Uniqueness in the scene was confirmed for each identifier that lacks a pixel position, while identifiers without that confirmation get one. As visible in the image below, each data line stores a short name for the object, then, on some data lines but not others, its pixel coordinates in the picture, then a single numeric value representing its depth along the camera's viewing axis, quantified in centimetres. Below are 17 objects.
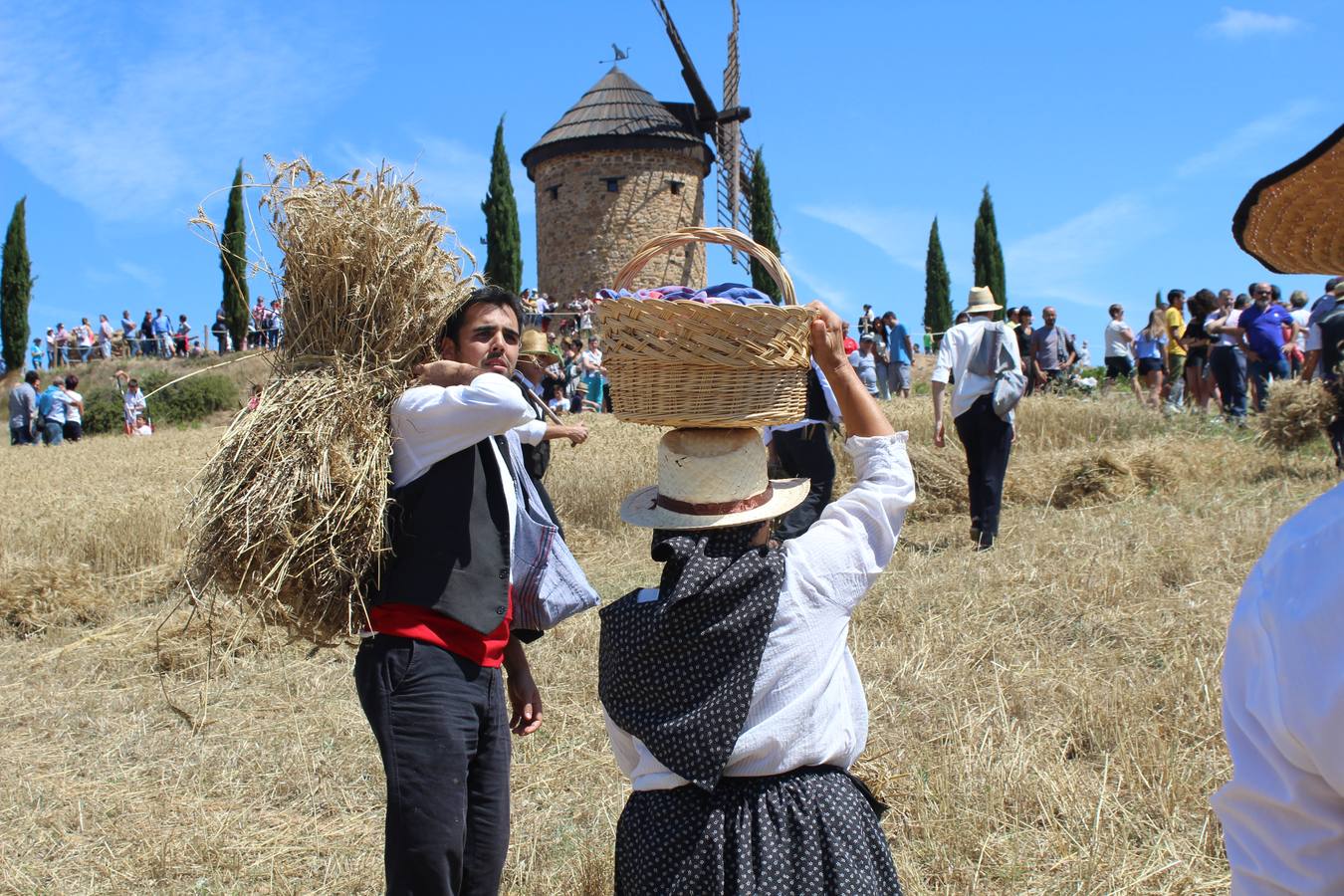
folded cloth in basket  235
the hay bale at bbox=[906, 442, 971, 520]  940
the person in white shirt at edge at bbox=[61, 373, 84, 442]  2327
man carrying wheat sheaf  252
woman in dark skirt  194
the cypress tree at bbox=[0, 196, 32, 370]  4069
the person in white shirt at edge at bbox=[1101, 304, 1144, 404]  1599
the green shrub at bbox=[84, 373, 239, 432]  2950
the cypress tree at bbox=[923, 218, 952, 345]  4322
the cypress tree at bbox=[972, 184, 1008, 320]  4216
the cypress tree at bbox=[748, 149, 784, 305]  4234
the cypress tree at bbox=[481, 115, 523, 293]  3944
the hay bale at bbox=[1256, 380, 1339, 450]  947
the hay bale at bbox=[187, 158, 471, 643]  270
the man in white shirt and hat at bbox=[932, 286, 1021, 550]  716
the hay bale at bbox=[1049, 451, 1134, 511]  911
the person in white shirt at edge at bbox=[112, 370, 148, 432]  2516
